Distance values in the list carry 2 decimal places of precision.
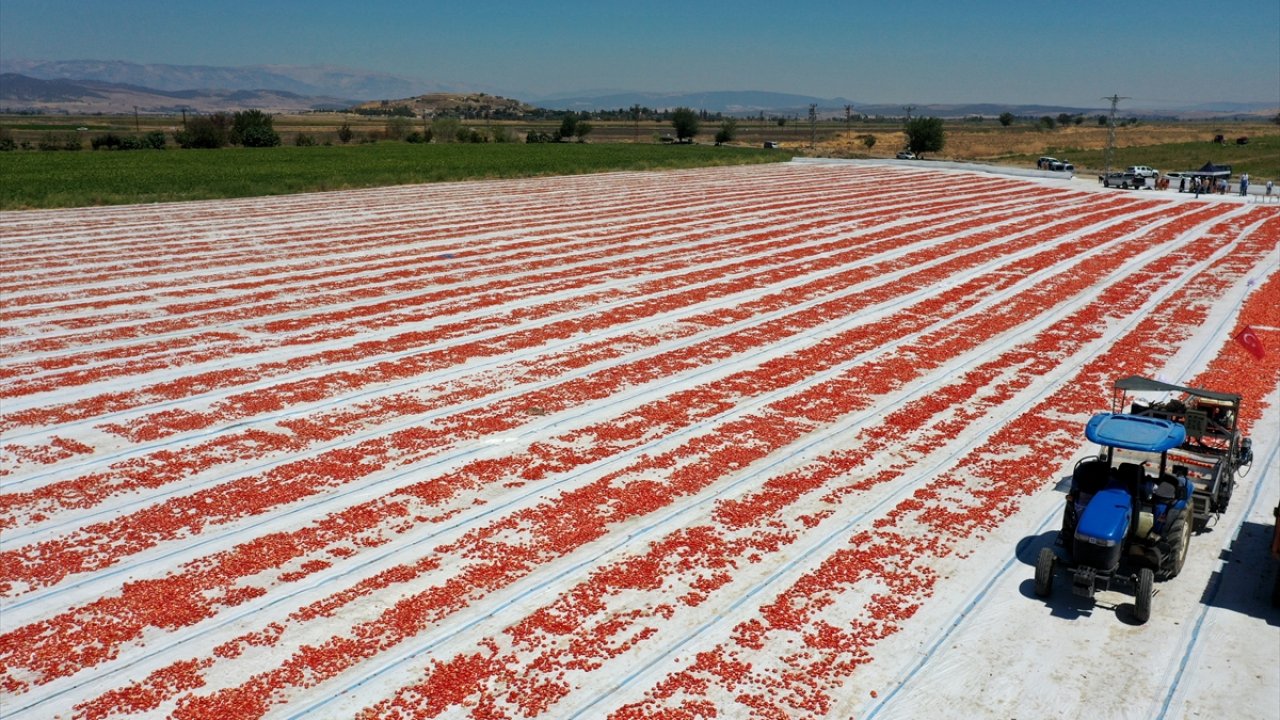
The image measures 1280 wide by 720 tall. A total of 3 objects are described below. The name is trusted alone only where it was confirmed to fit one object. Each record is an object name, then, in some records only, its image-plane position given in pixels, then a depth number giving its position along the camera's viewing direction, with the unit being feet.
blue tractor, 27.12
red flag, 45.44
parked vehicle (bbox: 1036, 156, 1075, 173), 207.37
